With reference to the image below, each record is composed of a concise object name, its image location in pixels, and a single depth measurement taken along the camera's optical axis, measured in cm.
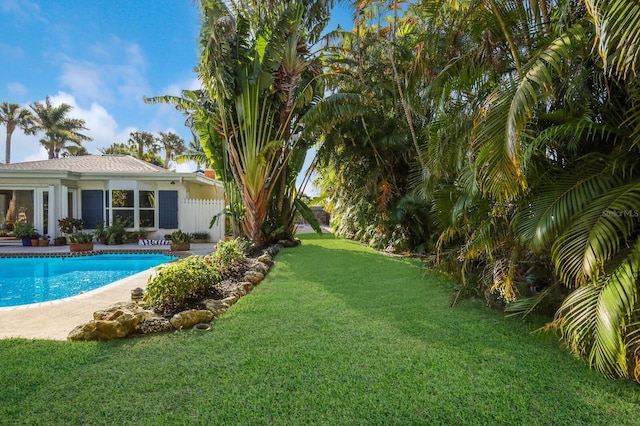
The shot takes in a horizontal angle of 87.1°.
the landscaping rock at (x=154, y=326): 427
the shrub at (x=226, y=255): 767
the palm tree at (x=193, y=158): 1675
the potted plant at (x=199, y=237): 1584
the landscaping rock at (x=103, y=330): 401
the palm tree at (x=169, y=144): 4316
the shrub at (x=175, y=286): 483
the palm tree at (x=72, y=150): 4047
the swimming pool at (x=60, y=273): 805
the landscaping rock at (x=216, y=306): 499
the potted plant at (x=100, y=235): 1521
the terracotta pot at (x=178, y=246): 1399
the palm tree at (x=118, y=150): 3884
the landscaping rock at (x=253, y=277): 693
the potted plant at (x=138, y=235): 1541
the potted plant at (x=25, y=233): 1469
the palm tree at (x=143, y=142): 4217
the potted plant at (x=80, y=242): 1339
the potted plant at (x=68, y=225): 1470
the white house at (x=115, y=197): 1530
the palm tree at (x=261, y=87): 1005
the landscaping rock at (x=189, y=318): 442
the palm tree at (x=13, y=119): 3453
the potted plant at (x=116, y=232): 1499
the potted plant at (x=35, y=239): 1467
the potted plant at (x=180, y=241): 1402
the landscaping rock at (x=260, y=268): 786
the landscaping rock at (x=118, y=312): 438
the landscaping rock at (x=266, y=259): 888
